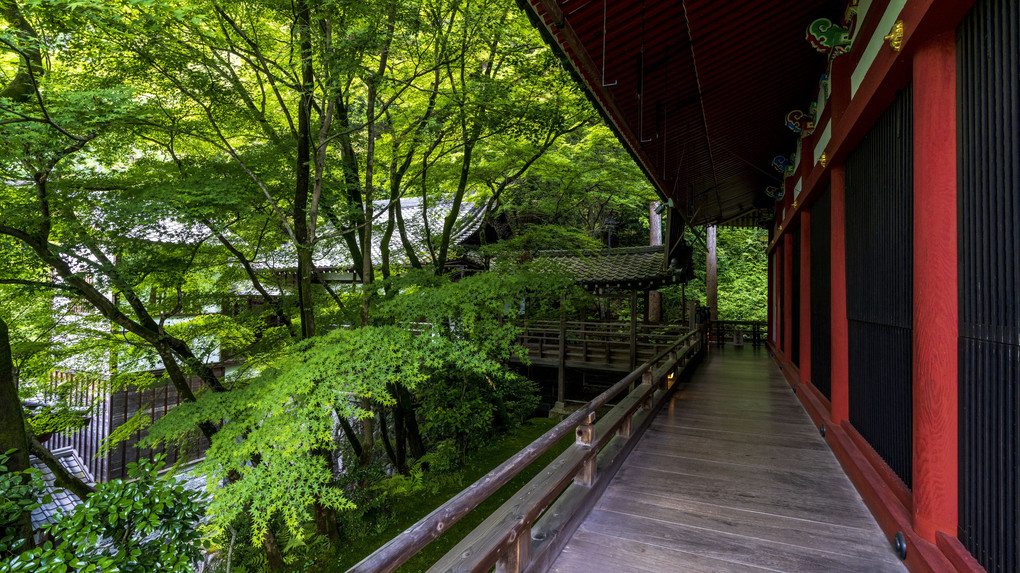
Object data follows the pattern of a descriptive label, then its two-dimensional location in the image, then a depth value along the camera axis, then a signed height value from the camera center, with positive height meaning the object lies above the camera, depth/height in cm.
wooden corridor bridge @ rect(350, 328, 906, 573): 228 -151
